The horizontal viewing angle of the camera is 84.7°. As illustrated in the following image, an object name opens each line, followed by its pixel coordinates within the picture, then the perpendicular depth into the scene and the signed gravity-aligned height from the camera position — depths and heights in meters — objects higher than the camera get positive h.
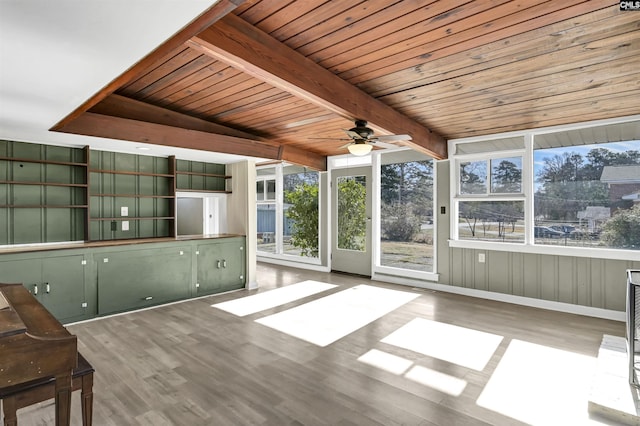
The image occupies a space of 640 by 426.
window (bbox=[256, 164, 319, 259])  7.80 +0.05
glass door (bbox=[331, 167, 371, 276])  6.85 -0.16
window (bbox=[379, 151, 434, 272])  6.07 +0.02
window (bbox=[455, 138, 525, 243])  5.15 +0.24
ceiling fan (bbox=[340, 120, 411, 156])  3.80 +0.82
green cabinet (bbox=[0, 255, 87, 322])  3.76 -0.73
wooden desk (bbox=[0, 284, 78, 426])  1.45 -0.59
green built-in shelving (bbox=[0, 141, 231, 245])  4.21 +0.29
